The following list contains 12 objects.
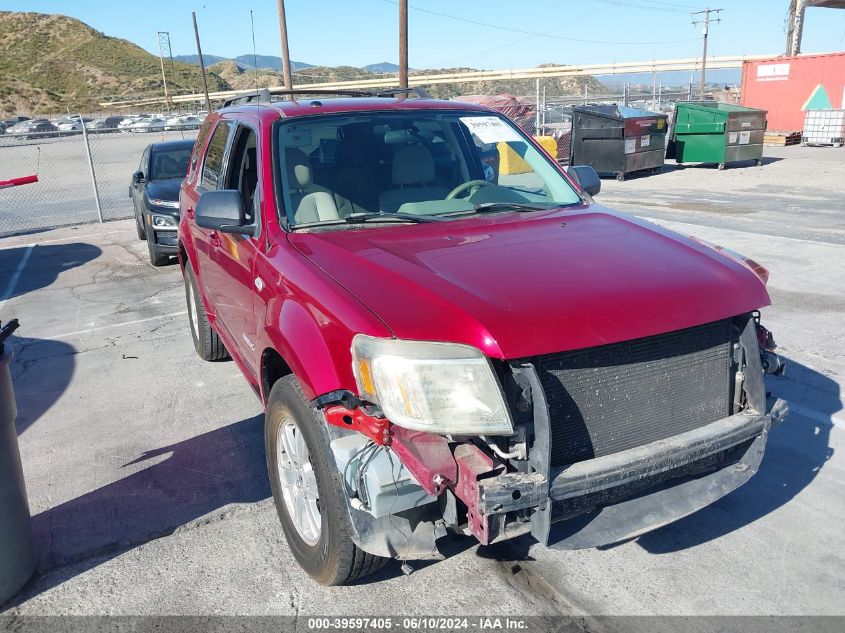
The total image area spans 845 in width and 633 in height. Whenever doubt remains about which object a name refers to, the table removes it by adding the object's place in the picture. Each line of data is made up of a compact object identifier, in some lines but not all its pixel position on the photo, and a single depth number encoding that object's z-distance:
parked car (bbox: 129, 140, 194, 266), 9.73
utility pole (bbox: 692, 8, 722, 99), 57.56
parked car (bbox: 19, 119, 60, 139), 41.62
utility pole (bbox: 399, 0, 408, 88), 22.20
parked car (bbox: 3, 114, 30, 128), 49.12
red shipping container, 28.16
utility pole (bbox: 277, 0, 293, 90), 23.79
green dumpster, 19.44
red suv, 2.46
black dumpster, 18.44
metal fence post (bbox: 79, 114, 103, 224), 14.54
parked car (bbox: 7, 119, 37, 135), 43.09
